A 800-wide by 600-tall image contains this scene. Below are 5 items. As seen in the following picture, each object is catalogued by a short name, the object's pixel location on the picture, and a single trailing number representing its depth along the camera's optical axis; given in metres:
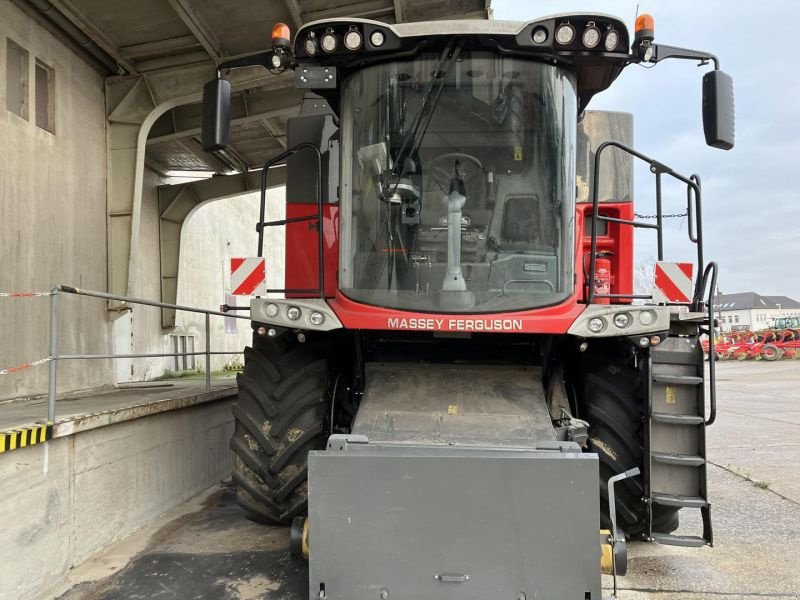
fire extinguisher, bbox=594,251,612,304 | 4.91
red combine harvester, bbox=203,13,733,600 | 3.46
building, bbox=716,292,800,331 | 85.06
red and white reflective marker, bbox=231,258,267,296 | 4.15
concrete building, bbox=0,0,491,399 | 6.93
